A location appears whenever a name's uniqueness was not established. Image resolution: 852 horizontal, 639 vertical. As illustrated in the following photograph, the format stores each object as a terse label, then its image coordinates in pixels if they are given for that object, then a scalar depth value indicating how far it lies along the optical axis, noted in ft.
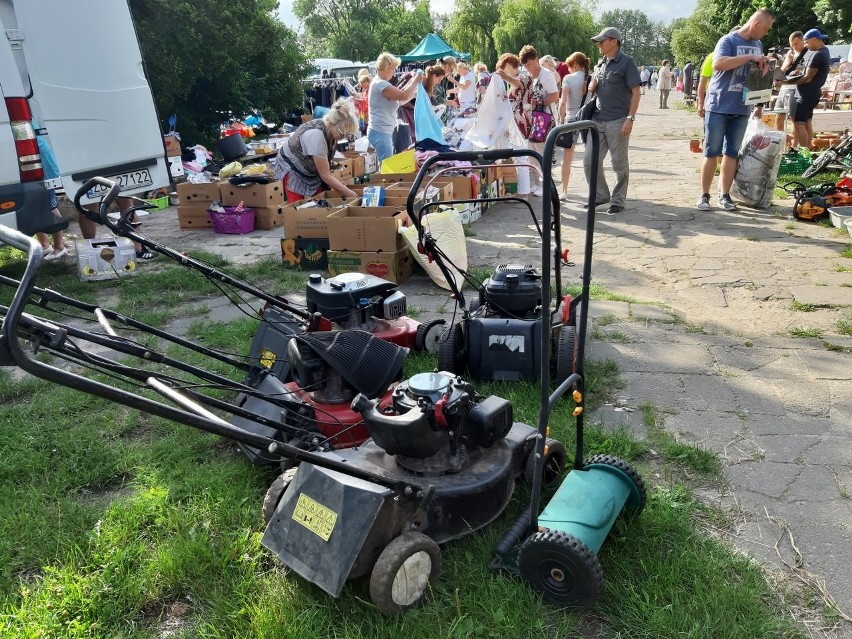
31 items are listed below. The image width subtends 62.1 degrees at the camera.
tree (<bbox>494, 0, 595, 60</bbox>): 124.16
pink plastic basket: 26.19
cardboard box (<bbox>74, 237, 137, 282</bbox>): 20.22
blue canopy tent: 89.30
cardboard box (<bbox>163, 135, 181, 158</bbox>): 34.55
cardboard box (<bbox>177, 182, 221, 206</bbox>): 27.27
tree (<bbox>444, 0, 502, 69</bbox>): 136.56
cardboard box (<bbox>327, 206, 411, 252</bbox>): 18.70
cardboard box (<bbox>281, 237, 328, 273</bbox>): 20.67
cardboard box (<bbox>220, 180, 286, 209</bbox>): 26.71
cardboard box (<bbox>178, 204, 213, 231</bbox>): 27.48
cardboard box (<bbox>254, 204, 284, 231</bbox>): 26.84
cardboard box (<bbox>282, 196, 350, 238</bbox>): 20.40
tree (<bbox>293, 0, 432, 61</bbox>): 179.11
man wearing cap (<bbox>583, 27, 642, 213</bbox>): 24.06
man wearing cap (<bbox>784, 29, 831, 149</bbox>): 32.81
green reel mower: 7.02
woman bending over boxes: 19.80
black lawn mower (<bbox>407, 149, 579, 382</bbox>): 12.18
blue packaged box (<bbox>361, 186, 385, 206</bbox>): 21.44
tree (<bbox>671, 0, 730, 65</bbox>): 147.74
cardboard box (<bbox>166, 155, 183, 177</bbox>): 33.94
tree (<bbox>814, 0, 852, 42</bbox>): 105.14
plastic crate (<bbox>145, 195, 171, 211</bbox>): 32.14
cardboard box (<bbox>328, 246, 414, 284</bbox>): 18.83
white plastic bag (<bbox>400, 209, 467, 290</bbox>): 18.62
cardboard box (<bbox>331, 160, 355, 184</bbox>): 29.84
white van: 17.49
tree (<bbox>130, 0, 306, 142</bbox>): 38.01
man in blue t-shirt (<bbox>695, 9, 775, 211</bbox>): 23.15
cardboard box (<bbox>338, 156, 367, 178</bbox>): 33.68
